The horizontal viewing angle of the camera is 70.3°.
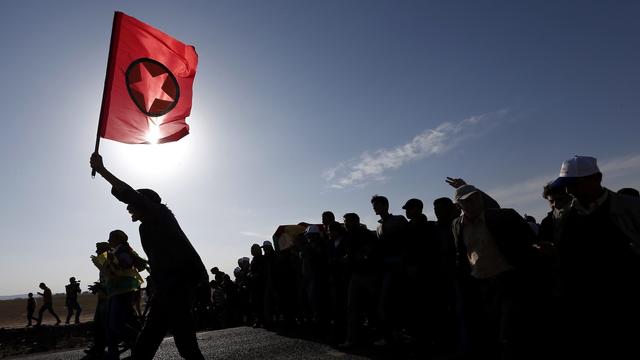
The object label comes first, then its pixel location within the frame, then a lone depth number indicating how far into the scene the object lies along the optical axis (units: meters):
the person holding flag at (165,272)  3.89
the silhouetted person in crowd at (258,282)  11.77
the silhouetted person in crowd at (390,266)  6.80
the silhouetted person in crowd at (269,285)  11.06
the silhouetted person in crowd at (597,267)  3.15
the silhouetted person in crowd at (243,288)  13.83
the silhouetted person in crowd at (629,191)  5.92
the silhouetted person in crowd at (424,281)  6.66
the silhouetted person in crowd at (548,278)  4.46
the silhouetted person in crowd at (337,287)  8.52
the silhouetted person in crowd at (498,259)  4.37
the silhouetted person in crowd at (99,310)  7.46
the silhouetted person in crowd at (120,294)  6.27
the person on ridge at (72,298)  22.09
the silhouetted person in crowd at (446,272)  6.45
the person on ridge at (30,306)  23.59
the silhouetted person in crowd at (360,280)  7.16
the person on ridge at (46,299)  22.10
